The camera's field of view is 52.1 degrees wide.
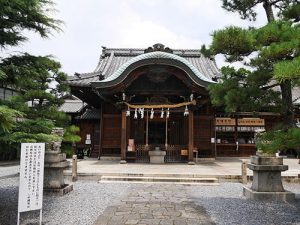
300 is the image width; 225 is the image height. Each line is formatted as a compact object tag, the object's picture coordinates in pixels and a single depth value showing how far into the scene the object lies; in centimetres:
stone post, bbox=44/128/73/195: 867
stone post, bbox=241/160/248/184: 1102
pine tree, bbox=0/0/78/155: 600
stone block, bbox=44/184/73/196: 871
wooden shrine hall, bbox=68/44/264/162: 1550
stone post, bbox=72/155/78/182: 1142
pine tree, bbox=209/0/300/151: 588
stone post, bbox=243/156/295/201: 837
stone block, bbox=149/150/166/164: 1636
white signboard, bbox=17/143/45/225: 558
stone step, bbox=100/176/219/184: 1145
